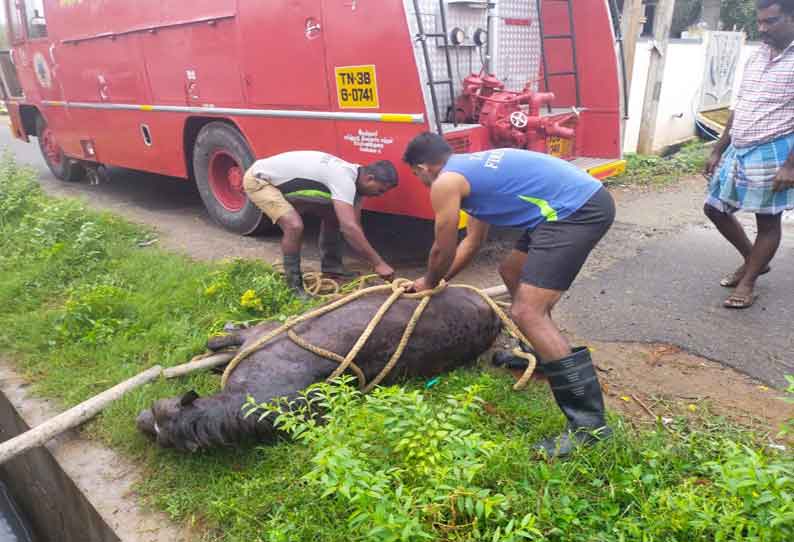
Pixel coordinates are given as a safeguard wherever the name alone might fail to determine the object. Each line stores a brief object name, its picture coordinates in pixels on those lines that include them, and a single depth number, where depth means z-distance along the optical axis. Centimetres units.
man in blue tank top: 238
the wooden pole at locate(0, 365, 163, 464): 247
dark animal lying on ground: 244
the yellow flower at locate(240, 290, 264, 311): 368
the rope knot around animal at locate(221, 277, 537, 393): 263
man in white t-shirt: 387
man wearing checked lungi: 337
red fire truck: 400
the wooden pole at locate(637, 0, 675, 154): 817
